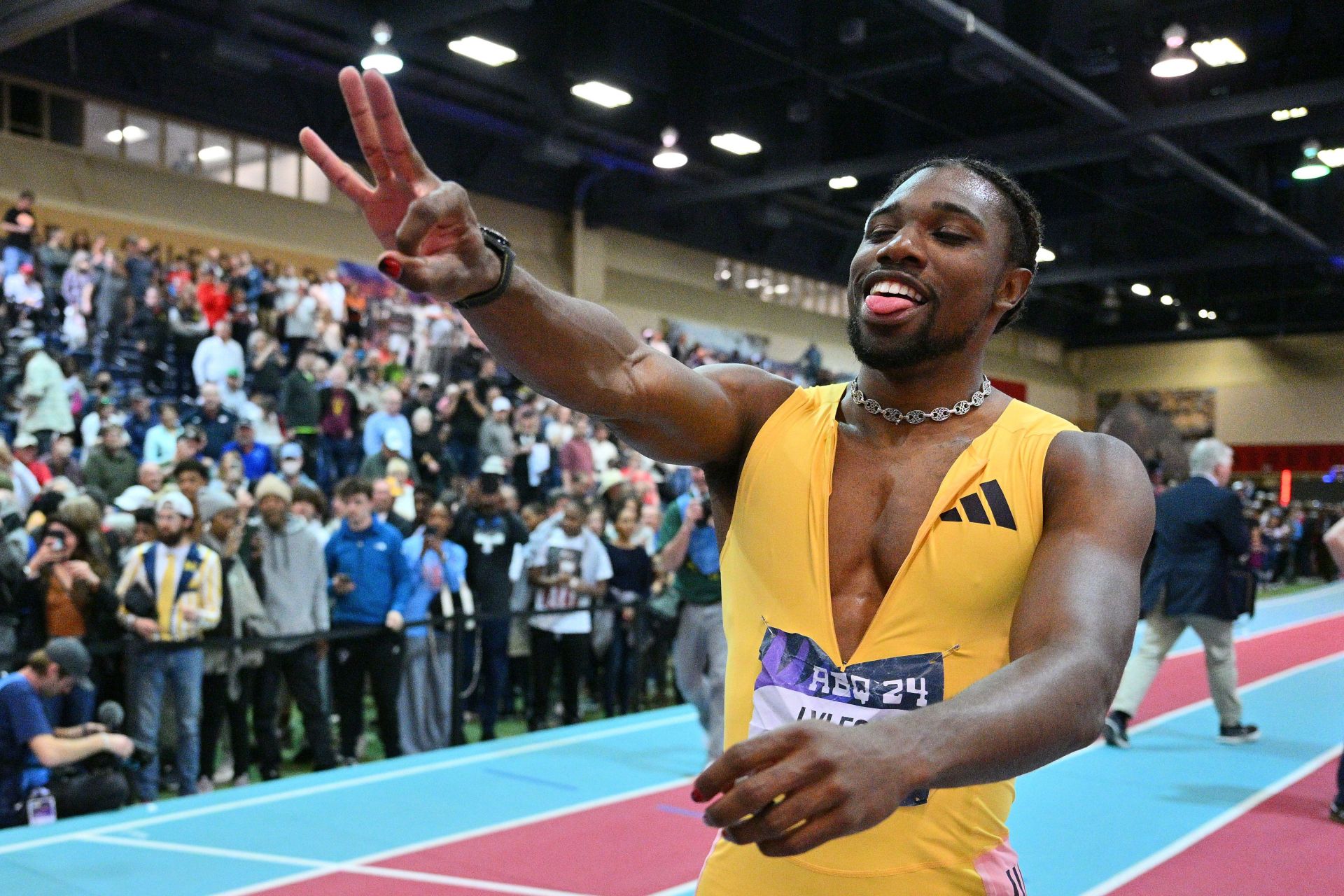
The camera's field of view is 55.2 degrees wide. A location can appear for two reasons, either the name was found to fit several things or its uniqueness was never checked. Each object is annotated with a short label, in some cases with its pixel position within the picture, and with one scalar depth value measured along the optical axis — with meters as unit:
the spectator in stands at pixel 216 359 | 13.82
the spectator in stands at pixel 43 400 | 11.79
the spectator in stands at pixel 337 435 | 13.53
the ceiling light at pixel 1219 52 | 15.40
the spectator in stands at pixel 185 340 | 14.56
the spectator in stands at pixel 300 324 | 15.67
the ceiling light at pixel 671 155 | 18.83
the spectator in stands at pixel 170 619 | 7.84
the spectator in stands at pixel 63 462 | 11.13
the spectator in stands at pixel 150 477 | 10.40
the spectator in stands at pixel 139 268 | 14.94
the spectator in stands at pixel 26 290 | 13.55
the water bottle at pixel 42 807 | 6.95
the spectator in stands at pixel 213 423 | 12.71
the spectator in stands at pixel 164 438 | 11.84
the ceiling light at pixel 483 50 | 16.17
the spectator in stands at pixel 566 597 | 10.46
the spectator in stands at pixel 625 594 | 11.14
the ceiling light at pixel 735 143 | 19.47
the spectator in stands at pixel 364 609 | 9.13
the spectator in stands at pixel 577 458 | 15.53
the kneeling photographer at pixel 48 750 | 6.85
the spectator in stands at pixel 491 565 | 10.20
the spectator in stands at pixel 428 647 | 9.38
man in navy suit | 9.38
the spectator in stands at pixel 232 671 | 8.27
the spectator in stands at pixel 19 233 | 13.73
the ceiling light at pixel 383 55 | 14.98
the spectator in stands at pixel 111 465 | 10.80
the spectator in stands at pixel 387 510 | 9.73
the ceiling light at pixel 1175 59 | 14.50
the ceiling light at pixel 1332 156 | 19.97
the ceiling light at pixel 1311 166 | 19.81
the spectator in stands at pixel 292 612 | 8.63
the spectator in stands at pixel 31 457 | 10.78
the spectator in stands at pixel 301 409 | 13.26
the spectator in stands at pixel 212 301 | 15.34
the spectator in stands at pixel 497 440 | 14.86
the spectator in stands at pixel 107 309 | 14.28
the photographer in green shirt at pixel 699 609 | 8.20
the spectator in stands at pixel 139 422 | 13.02
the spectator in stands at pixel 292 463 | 11.58
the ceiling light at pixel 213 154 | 19.41
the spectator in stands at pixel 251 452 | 11.96
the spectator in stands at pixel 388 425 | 13.22
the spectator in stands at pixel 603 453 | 16.00
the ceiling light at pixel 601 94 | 17.17
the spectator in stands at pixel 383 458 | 12.29
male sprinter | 1.83
